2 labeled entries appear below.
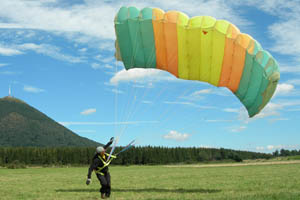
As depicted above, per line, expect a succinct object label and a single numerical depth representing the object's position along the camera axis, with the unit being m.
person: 11.81
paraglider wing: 11.93
